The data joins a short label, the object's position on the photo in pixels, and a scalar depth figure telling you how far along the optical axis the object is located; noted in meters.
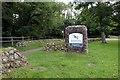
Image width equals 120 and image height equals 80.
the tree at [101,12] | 22.80
